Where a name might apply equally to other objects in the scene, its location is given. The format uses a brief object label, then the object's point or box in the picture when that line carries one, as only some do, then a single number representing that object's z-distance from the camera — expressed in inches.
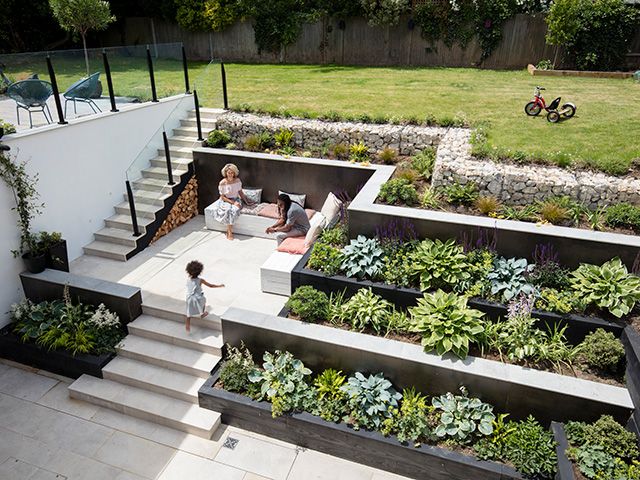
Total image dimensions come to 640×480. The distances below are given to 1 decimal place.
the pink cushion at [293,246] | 298.7
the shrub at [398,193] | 283.3
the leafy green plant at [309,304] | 230.7
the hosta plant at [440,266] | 238.4
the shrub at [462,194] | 284.5
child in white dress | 241.3
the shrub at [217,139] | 398.0
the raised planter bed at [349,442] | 180.4
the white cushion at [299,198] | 357.3
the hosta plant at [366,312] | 229.9
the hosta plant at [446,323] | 200.4
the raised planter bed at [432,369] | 178.9
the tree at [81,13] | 498.0
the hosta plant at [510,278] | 229.1
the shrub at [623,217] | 250.8
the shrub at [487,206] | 270.8
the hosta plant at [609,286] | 210.8
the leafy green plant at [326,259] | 258.7
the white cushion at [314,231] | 297.3
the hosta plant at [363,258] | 251.0
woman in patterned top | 350.0
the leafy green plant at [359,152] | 362.1
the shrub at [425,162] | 323.9
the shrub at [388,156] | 351.3
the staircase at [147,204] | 330.6
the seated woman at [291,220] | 311.8
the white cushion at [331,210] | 314.5
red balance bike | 372.5
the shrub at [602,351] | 193.0
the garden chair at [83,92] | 320.8
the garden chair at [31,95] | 296.0
